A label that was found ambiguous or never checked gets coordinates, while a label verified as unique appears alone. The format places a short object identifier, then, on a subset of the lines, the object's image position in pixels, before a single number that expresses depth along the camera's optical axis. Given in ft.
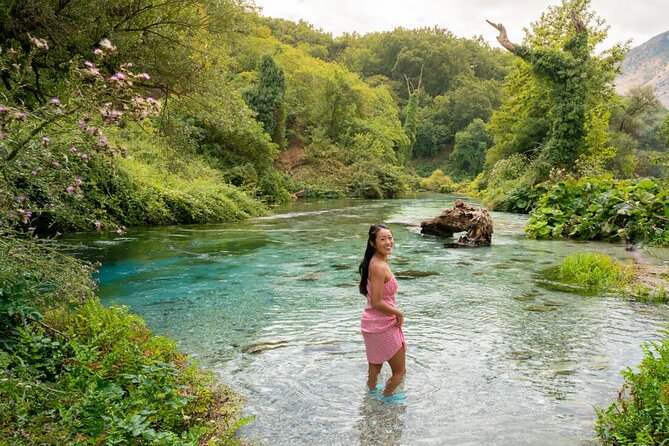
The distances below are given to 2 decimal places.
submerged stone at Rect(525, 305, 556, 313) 24.61
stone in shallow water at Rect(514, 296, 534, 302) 26.73
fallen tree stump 46.29
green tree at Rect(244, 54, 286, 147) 116.78
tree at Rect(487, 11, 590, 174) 91.50
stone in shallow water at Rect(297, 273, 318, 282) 31.89
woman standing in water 15.09
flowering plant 14.35
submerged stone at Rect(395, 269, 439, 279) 32.78
